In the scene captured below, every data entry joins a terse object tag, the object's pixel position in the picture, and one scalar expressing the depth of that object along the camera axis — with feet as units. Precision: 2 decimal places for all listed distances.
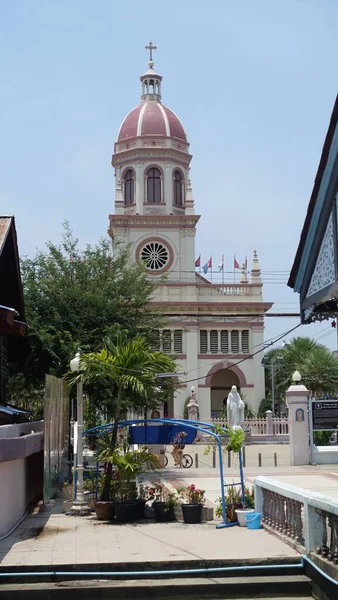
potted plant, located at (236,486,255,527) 44.62
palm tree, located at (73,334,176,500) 48.42
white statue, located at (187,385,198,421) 167.73
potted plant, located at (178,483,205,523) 45.75
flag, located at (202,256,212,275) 197.36
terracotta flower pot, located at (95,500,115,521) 47.21
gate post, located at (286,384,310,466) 91.15
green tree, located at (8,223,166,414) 78.54
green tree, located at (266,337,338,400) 172.35
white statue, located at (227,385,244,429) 126.31
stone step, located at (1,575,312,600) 31.76
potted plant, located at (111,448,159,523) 46.75
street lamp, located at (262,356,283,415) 183.32
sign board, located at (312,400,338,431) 91.76
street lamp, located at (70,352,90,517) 49.62
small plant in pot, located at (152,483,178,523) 46.42
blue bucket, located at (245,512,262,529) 43.60
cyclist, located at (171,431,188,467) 50.31
